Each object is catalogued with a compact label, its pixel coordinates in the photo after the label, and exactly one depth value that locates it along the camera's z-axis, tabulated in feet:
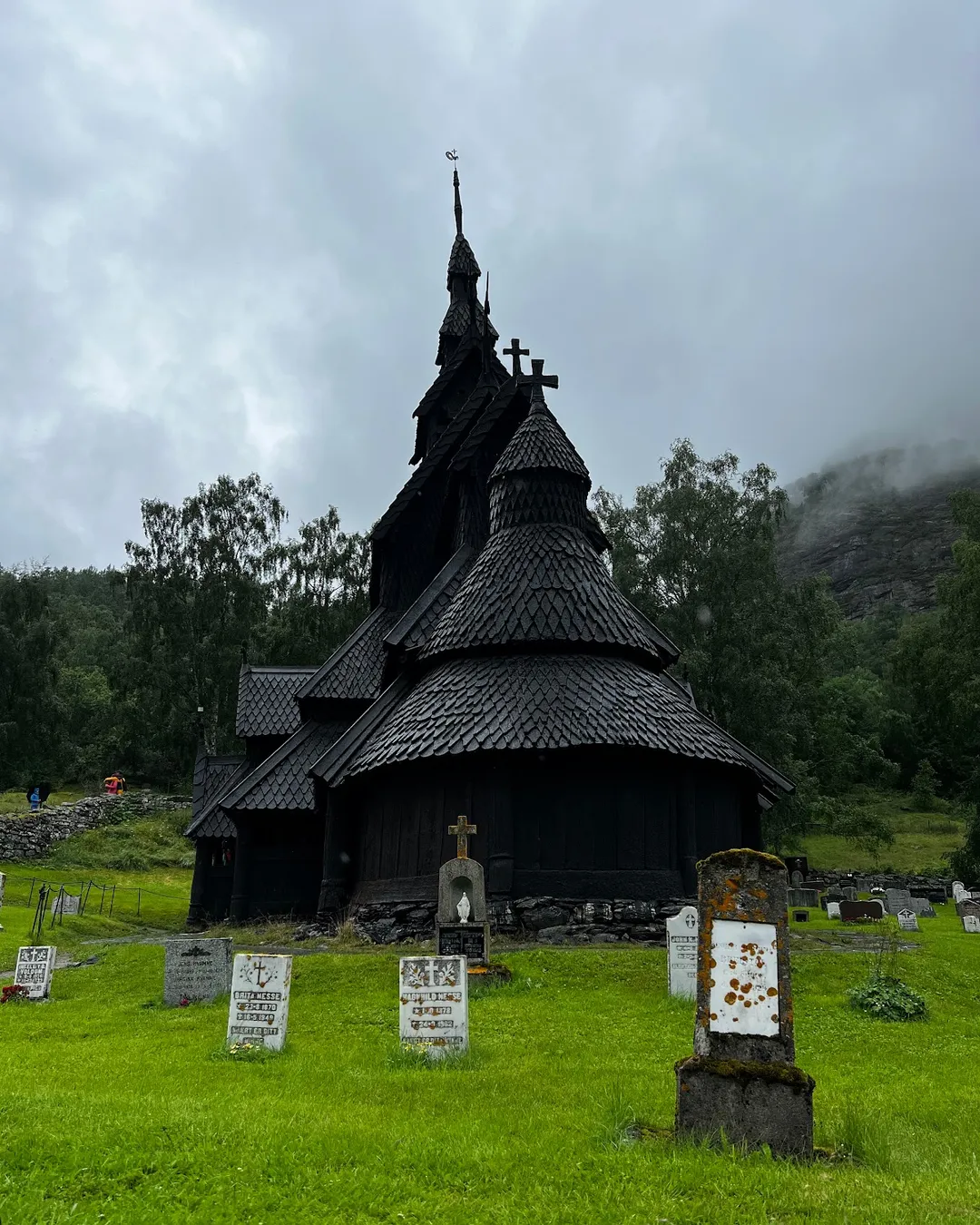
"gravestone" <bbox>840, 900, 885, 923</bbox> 66.54
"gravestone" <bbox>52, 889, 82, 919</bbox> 71.05
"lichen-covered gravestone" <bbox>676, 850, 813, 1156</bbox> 16.71
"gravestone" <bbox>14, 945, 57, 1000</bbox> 38.83
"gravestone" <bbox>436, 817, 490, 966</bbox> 38.22
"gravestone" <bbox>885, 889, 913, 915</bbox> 75.05
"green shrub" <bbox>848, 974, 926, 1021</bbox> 32.65
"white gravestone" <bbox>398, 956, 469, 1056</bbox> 25.14
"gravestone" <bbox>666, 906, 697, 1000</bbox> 34.47
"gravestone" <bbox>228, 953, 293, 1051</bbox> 25.96
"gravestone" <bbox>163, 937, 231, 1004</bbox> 35.35
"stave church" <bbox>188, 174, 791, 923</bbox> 48.62
